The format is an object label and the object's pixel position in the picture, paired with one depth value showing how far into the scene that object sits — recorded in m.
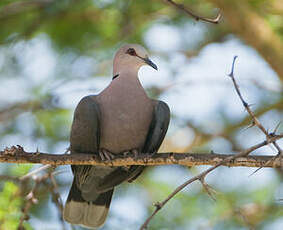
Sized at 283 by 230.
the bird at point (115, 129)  9.33
